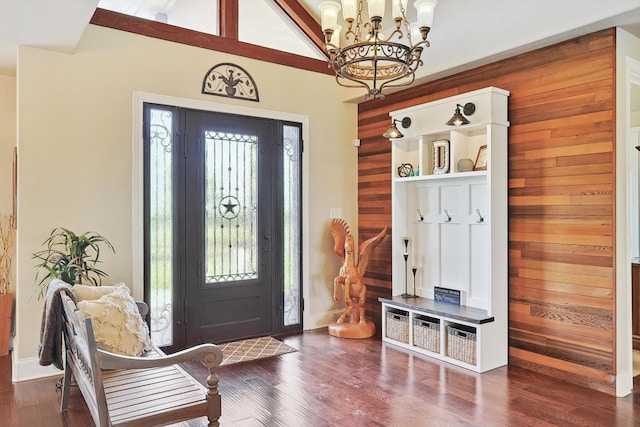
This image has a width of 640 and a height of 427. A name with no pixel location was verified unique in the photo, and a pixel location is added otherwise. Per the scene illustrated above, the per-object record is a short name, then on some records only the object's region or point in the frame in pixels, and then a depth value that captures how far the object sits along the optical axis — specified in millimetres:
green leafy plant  3408
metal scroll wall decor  4473
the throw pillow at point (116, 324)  2607
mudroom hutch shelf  3855
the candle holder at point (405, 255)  4766
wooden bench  2045
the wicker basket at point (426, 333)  4117
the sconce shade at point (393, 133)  3986
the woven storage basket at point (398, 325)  4434
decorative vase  4102
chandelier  2744
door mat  4102
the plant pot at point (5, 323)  4172
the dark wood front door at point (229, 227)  4379
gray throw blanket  2719
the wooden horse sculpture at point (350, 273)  4824
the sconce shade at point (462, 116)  3979
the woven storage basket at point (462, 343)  3804
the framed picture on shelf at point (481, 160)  4043
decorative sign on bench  4277
